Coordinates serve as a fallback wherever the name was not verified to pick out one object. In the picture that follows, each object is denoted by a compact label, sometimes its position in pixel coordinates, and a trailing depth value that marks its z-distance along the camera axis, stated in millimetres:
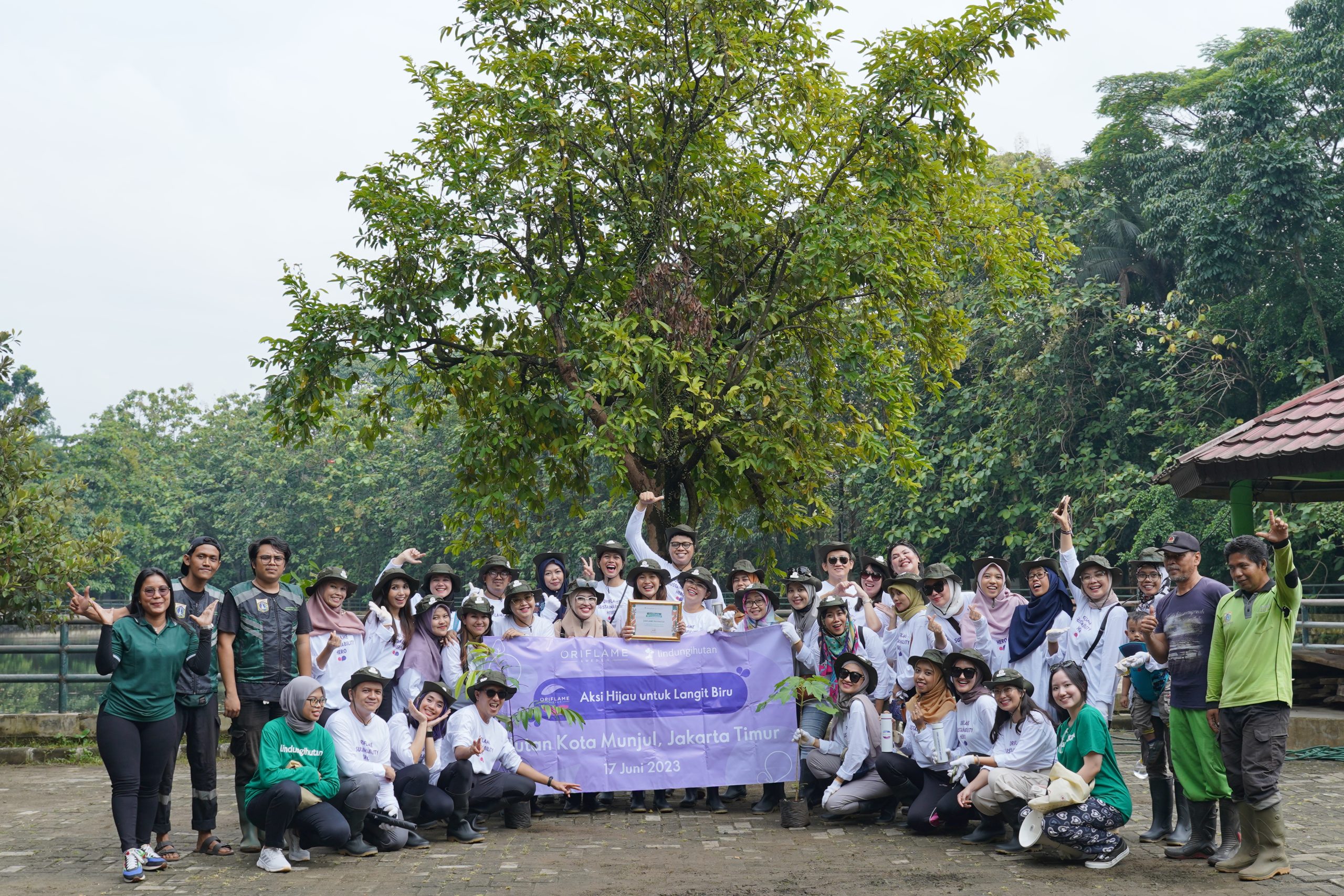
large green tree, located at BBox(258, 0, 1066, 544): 11367
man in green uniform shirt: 6648
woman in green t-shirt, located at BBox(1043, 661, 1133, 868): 7035
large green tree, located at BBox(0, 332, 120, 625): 11789
